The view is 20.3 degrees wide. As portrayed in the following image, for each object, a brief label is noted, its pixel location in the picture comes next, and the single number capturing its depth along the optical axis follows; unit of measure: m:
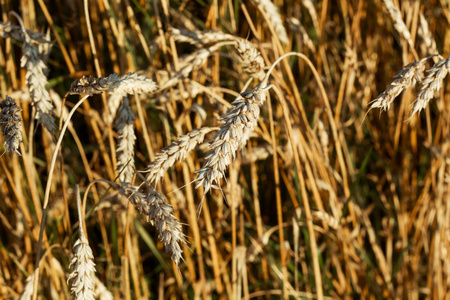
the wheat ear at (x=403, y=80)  1.03
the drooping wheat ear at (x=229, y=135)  0.99
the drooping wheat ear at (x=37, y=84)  1.09
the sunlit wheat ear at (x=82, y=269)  1.03
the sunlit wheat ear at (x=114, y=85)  1.04
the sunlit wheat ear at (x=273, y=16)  1.18
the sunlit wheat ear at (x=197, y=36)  1.16
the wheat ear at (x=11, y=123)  1.01
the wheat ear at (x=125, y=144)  1.10
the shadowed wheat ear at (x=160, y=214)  1.01
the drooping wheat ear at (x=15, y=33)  1.16
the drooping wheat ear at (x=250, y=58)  1.12
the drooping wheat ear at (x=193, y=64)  1.16
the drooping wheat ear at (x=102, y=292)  1.19
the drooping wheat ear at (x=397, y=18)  1.17
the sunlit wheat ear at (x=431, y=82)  1.04
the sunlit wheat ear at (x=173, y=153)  1.04
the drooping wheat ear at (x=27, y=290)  1.12
